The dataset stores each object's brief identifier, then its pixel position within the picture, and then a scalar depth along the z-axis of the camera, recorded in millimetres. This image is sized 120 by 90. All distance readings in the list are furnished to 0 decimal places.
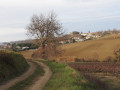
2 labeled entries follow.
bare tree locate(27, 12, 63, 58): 54781
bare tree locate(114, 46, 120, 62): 47734
